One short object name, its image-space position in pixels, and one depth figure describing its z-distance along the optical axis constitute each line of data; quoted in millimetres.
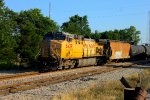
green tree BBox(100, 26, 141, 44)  110156
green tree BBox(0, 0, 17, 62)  32656
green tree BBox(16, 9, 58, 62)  35656
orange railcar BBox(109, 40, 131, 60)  44244
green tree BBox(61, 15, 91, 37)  115212
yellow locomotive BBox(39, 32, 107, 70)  28938
